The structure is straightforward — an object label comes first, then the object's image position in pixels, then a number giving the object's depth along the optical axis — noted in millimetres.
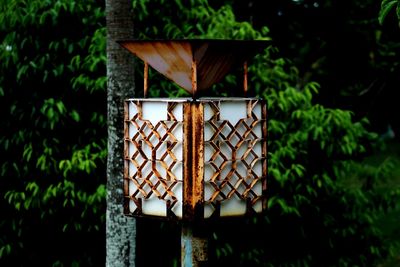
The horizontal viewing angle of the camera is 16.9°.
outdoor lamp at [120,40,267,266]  6989
